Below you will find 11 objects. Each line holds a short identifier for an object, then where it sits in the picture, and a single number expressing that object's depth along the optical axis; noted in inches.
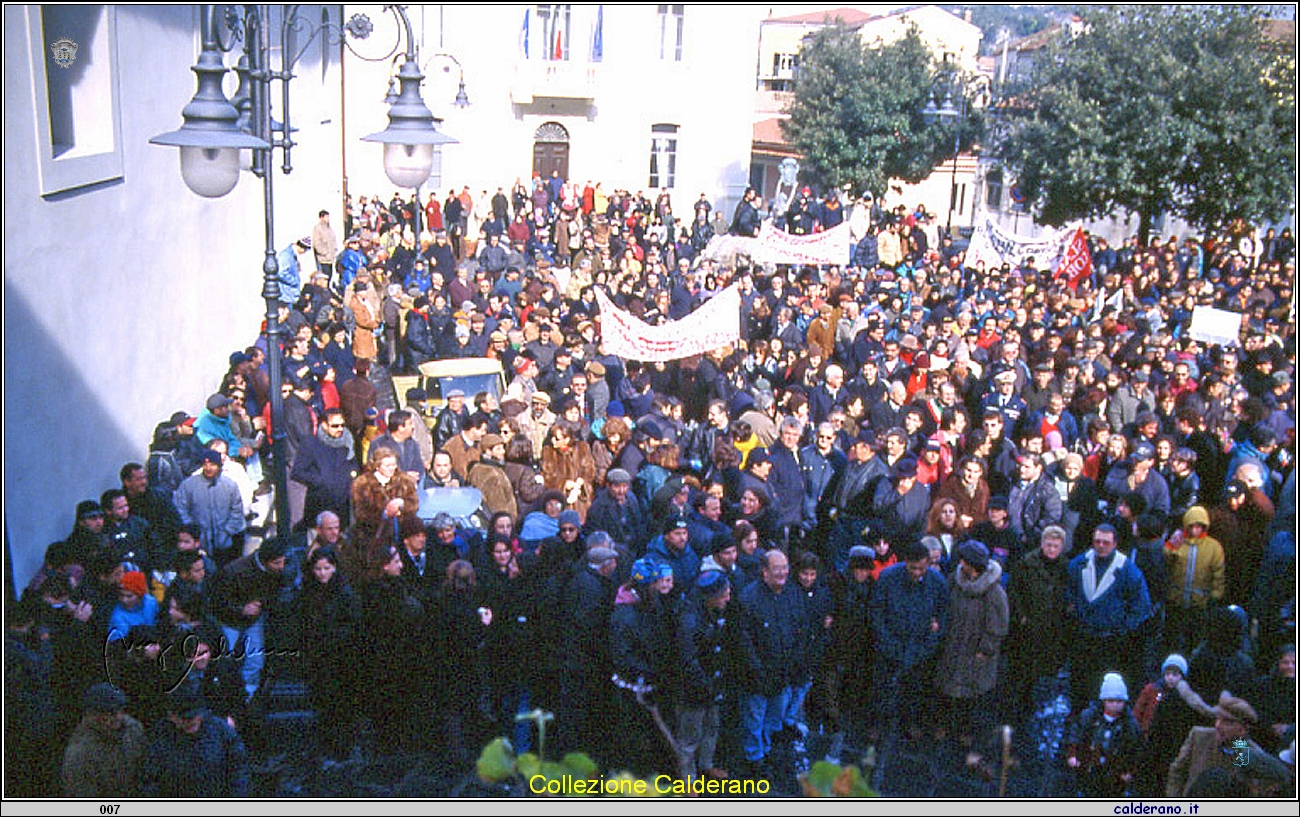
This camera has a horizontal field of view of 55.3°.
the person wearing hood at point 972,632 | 262.4
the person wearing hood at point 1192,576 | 290.8
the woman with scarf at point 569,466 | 337.7
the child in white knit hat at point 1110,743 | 230.7
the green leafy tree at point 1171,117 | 892.6
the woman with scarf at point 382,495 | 299.0
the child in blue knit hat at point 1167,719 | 227.6
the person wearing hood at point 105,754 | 204.8
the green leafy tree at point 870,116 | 1202.6
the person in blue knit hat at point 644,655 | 247.0
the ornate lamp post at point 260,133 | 244.8
